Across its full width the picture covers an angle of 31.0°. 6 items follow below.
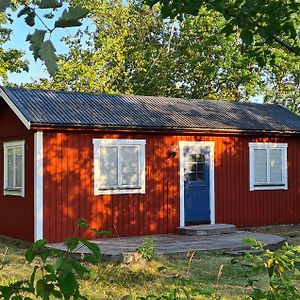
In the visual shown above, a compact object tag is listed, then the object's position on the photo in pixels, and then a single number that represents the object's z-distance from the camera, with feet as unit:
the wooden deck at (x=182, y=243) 32.50
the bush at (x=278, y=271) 8.57
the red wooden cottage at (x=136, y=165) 37.37
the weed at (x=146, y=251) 28.94
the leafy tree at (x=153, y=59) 89.35
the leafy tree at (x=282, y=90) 102.94
